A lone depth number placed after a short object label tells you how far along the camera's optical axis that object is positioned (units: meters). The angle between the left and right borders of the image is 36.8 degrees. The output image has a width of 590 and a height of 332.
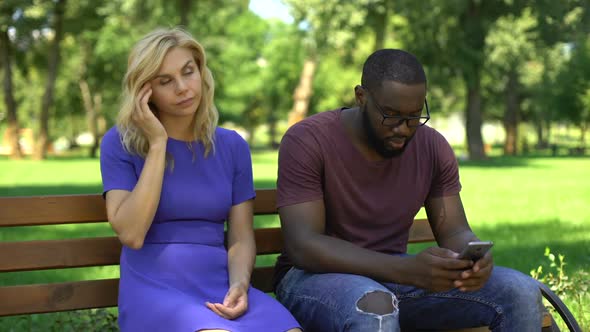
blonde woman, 3.50
